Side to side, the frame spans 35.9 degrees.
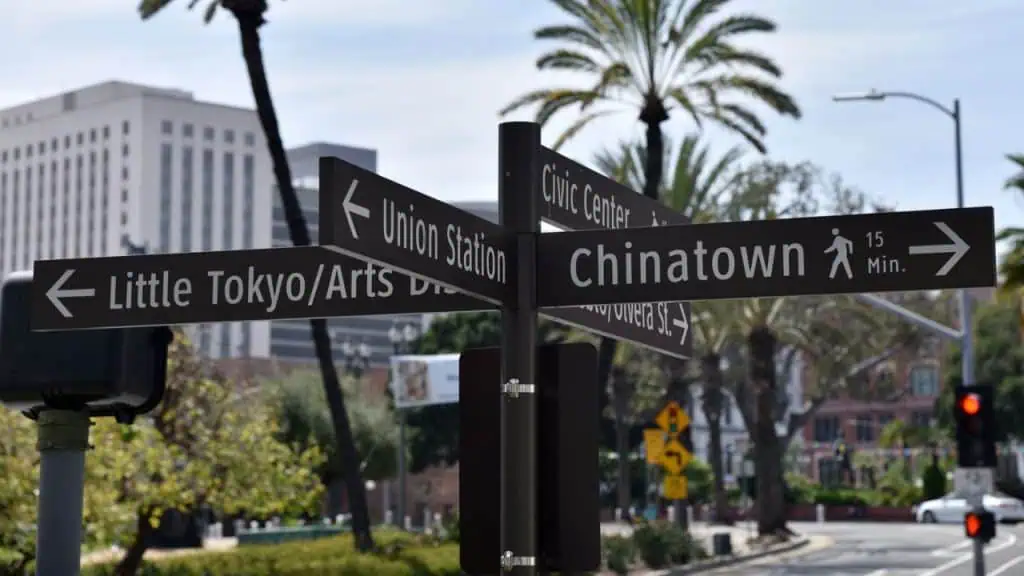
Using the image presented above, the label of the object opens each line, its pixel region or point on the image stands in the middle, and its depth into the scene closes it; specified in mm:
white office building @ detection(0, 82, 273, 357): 189375
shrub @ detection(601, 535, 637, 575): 34781
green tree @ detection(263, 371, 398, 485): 67000
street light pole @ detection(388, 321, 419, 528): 53734
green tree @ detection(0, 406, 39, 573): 19922
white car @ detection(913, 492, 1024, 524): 62531
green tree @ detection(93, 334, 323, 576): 25000
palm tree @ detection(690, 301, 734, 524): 51250
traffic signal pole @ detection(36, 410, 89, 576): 4309
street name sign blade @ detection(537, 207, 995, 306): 4488
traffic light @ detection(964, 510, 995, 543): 21594
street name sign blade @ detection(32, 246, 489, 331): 4902
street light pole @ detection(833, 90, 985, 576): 34531
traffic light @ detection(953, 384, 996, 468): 19859
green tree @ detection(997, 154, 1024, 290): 37844
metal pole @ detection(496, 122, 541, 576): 4543
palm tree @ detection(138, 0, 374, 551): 32906
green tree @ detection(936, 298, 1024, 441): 81125
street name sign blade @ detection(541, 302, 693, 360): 4961
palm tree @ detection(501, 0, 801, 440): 35125
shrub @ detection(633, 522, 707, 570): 37594
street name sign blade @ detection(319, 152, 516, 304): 3928
